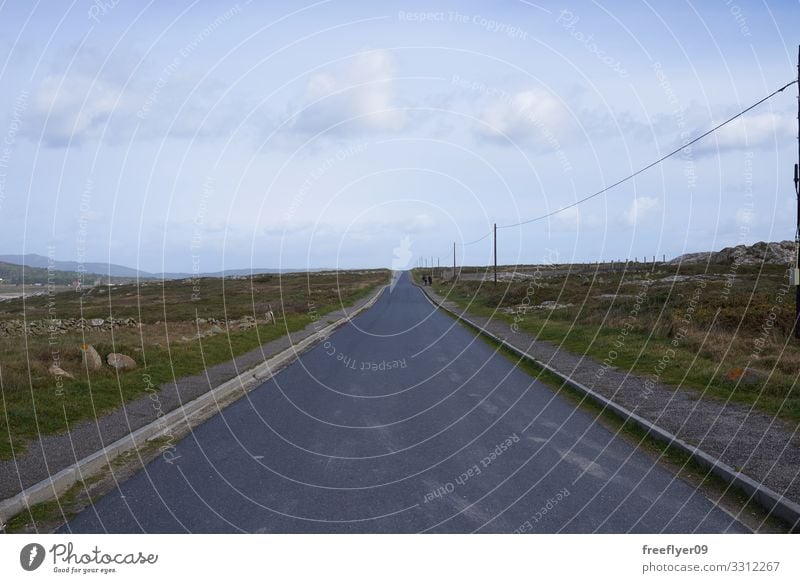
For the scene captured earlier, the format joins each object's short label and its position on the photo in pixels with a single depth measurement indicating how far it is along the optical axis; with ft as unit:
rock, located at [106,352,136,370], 46.01
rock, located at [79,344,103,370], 44.68
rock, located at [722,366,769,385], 39.15
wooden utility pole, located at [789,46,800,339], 51.57
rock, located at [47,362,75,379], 41.27
